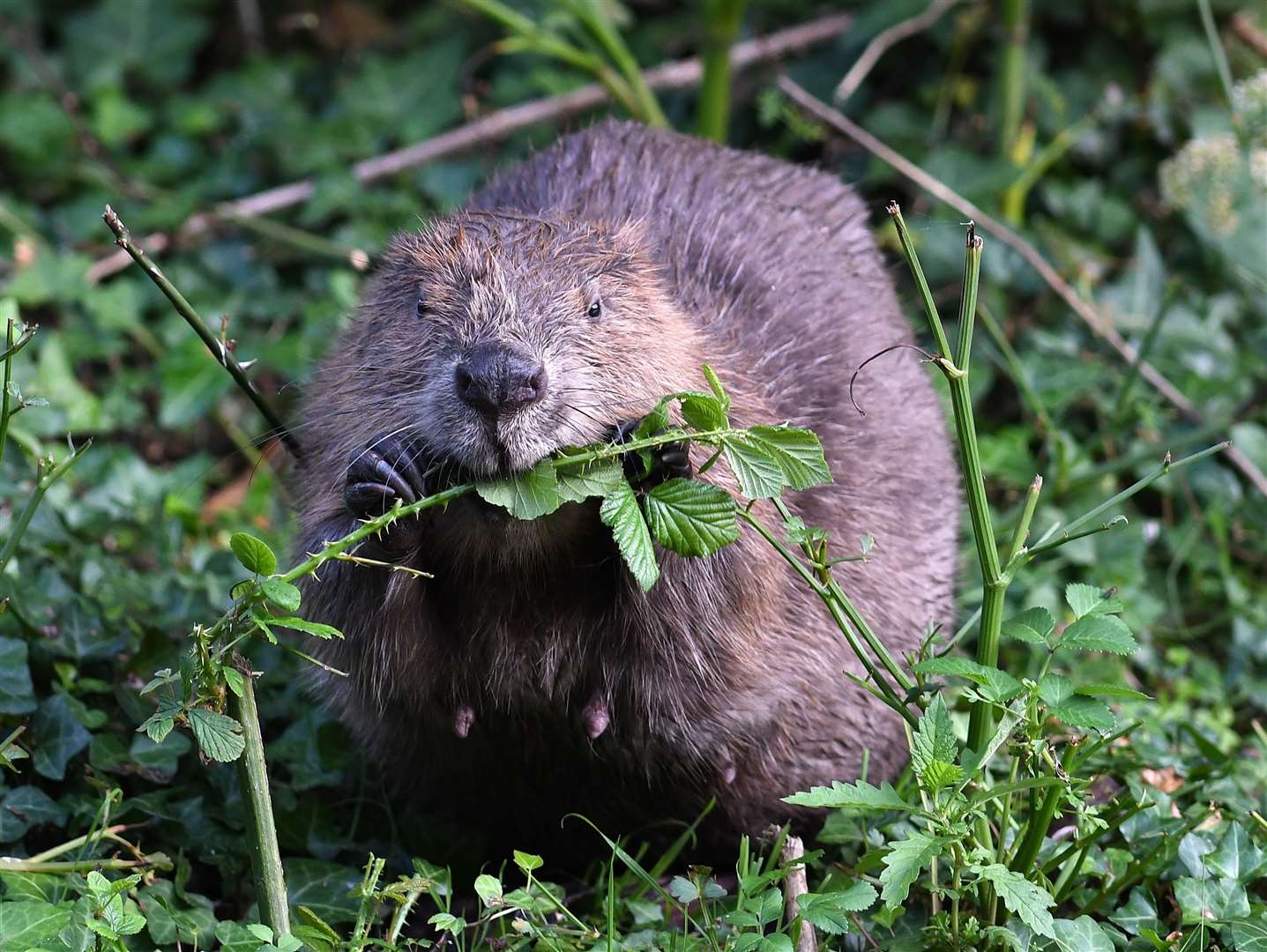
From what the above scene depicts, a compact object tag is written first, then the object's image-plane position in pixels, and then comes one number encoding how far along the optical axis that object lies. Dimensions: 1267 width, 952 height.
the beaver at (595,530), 5.71
